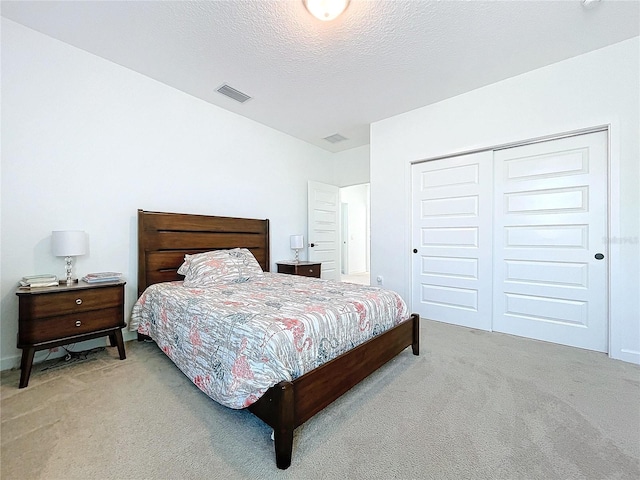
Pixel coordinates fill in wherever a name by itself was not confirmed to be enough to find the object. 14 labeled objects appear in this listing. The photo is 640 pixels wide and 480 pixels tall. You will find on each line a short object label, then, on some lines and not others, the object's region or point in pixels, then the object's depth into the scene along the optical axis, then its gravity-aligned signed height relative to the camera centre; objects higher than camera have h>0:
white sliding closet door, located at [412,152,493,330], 3.26 -0.03
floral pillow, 2.76 -0.32
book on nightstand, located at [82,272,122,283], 2.36 -0.34
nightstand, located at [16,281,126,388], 1.99 -0.61
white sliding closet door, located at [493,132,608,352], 2.63 -0.04
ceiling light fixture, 2.00 +1.68
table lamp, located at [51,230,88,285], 2.27 -0.04
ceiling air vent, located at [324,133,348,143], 4.61 +1.70
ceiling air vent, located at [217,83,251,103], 3.22 +1.72
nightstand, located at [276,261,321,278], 4.07 -0.46
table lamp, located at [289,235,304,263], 4.42 -0.07
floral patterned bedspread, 1.43 -0.57
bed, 1.34 -0.71
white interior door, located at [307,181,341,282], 4.93 +0.20
